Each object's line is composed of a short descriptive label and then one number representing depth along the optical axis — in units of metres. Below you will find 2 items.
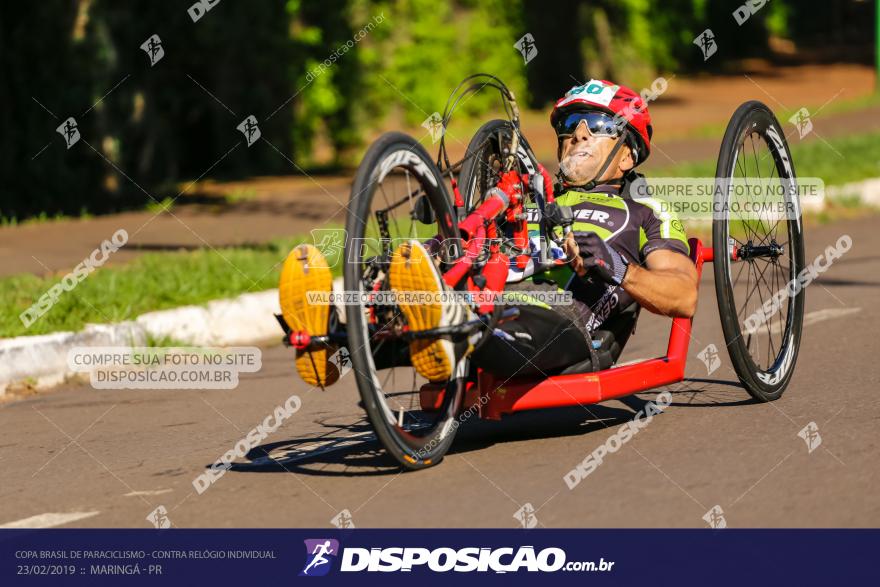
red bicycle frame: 10.66
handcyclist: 9.49
